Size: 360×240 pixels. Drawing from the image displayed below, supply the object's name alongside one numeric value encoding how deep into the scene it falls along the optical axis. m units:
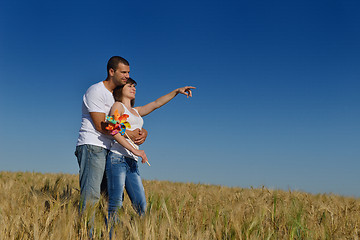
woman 3.12
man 3.14
